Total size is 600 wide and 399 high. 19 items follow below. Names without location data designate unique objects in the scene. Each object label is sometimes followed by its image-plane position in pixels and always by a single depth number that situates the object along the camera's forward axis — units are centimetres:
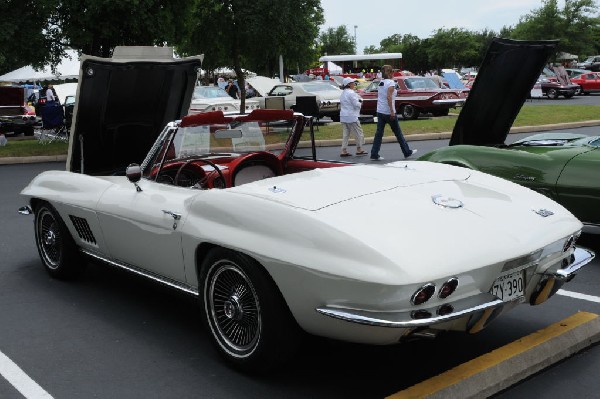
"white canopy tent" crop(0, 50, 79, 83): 2853
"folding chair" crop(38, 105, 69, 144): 1914
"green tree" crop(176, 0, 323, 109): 2041
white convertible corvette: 327
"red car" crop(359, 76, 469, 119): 2461
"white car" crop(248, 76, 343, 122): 2456
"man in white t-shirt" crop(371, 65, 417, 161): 1390
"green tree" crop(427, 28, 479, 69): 7819
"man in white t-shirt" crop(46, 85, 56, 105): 2413
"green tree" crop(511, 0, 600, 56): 6009
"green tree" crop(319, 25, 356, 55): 11831
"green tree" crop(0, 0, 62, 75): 1644
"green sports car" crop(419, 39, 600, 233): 597
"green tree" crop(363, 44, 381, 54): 13430
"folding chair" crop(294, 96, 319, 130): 2117
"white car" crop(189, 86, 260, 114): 2319
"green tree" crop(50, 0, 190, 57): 1670
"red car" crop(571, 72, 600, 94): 3888
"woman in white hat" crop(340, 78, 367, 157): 1512
